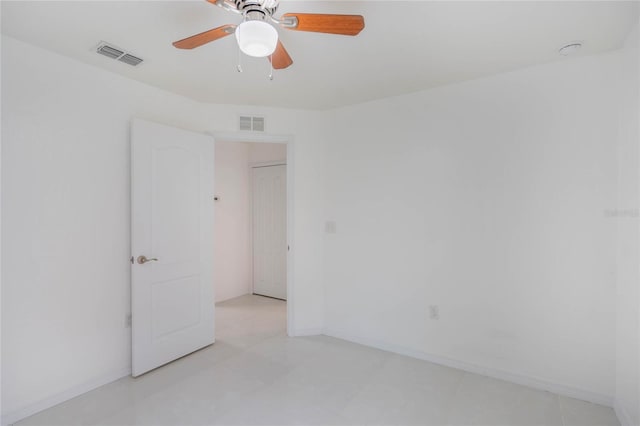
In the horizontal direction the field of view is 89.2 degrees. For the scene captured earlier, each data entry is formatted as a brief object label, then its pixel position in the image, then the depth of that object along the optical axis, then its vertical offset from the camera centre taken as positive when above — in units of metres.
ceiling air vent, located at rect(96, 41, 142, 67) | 2.11 +1.09
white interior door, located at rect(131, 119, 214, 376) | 2.61 -0.26
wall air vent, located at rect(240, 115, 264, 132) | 3.31 +0.92
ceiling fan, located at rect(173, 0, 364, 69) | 1.32 +0.84
